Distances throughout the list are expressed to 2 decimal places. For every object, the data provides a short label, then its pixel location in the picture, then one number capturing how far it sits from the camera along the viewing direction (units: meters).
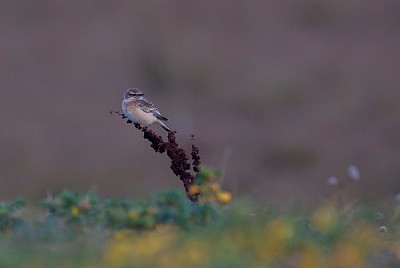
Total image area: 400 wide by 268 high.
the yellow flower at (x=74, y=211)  18.73
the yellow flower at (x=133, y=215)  18.33
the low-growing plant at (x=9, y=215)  18.77
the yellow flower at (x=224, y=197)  19.11
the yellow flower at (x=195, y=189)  19.58
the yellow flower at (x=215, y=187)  19.28
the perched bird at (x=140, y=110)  25.29
